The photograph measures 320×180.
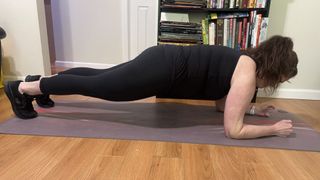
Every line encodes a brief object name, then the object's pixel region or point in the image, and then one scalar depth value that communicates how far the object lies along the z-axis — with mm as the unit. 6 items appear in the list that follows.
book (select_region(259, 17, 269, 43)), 2035
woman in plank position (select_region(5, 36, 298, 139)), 1237
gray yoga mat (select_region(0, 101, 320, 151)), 1334
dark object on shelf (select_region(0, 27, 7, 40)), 2013
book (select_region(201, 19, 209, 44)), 2104
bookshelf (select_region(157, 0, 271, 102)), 2031
